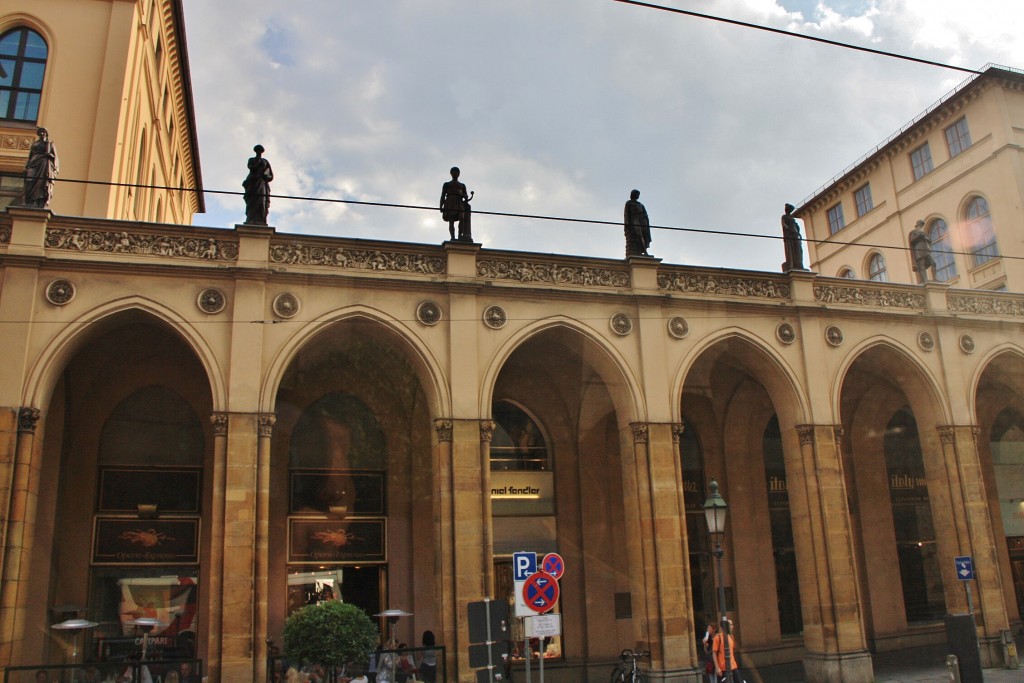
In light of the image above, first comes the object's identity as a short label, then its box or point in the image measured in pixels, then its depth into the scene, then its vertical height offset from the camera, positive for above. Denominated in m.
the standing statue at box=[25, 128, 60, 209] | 16.44 +8.09
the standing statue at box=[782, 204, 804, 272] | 21.81 +8.14
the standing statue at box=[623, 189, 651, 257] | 20.48 +8.14
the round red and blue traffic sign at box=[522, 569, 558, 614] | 10.62 -0.12
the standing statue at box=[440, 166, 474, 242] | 19.05 +8.11
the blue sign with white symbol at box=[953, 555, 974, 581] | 19.86 -0.13
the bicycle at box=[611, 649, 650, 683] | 17.78 -1.94
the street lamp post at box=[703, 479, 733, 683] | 14.71 +0.97
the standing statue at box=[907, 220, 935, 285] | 23.48 +8.39
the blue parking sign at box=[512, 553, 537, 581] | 11.17 +0.21
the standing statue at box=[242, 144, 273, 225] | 17.67 +8.06
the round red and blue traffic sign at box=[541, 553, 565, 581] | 11.48 +0.21
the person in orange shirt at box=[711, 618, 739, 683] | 16.20 -1.51
